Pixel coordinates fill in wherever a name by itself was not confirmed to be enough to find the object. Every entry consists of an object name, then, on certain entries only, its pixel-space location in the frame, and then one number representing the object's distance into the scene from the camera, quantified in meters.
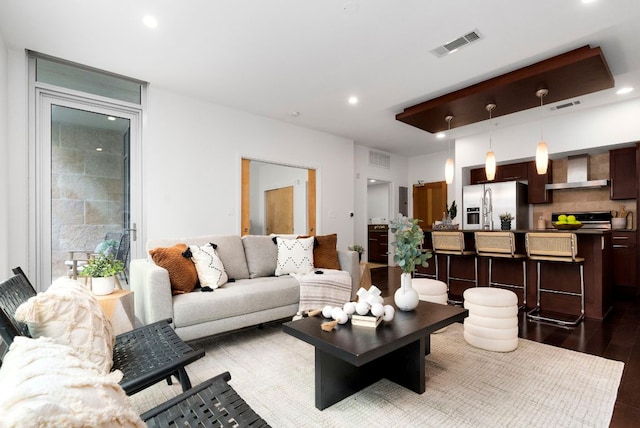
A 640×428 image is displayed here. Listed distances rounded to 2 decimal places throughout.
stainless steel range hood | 5.09
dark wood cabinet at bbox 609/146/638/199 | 4.64
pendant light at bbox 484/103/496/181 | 4.12
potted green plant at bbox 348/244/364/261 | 5.26
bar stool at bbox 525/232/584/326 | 3.37
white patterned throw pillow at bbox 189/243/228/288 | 2.84
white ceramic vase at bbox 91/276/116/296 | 2.37
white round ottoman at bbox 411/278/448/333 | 2.96
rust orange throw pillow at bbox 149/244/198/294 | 2.63
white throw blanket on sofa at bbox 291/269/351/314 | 3.16
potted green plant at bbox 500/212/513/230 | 4.62
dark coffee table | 1.64
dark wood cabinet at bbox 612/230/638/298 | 4.53
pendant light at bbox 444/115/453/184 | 4.49
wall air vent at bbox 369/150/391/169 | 7.25
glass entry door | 3.39
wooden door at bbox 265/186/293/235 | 6.42
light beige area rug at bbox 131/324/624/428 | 1.70
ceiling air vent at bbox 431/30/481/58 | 2.88
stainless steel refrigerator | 5.62
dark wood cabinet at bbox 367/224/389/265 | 7.92
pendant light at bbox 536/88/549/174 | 3.75
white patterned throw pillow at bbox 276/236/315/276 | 3.48
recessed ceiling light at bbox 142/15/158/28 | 2.63
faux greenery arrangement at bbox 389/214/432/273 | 2.16
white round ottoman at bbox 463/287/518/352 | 2.49
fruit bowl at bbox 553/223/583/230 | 4.12
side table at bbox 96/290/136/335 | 2.28
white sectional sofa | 2.43
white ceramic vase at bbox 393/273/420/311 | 2.18
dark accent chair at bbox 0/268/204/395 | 1.20
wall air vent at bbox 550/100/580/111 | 4.51
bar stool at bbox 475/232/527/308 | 3.82
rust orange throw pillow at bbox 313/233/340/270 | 3.65
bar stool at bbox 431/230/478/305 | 4.22
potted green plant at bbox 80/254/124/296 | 2.38
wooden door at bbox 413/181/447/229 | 7.64
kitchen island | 3.45
